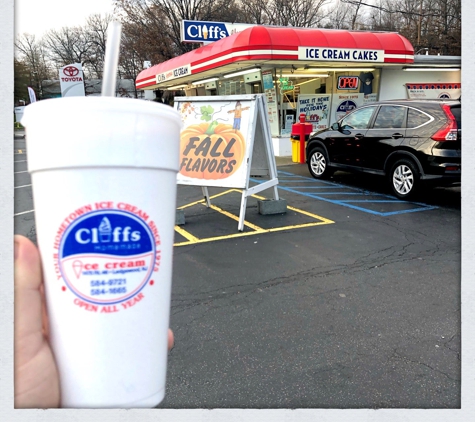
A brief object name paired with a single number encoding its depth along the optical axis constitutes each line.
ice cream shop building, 12.40
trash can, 12.71
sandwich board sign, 5.97
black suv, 6.86
